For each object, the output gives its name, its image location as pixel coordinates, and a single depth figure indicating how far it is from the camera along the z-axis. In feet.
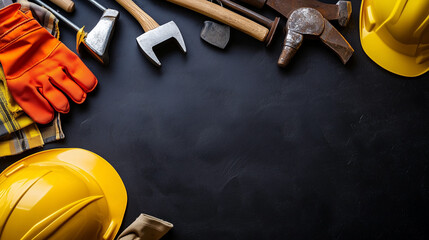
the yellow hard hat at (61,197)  4.86
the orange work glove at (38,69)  5.54
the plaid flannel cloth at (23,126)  5.70
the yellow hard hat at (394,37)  5.56
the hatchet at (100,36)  5.89
